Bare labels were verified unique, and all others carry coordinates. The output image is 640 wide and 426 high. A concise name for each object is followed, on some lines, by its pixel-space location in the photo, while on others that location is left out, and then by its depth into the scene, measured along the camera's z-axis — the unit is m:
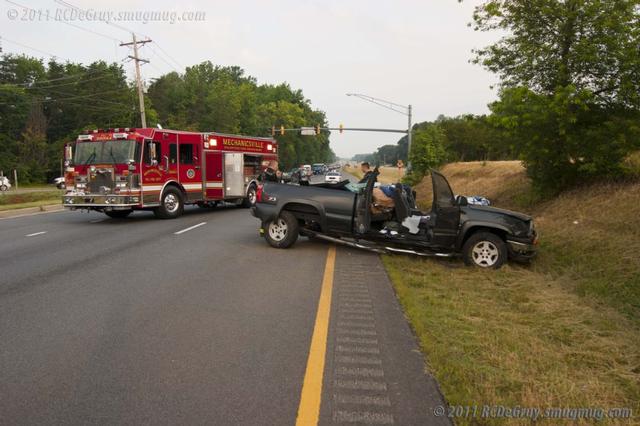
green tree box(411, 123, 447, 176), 31.38
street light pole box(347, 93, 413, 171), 39.87
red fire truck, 13.39
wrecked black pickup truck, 7.70
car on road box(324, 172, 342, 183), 40.26
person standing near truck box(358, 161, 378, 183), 8.52
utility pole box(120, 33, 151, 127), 31.81
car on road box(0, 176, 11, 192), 35.47
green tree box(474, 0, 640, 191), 10.36
